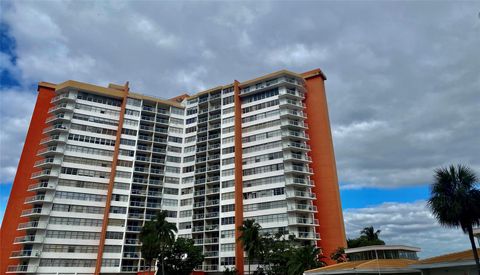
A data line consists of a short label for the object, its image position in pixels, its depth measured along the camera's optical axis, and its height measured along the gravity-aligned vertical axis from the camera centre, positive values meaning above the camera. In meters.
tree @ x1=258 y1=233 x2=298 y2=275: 70.12 +3.30
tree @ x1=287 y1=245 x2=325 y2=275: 62.88 +1.47
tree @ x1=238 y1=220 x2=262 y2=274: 72.38 +6.10
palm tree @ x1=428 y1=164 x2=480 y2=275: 34.31 +6.47
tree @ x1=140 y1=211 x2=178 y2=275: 74.75 +7.35
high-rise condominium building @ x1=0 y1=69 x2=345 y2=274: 84.81 +24.85
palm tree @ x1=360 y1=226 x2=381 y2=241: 96.19 +9.51
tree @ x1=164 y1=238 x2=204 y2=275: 80.31 +2.58
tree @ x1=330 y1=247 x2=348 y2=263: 72.76 +2.61
